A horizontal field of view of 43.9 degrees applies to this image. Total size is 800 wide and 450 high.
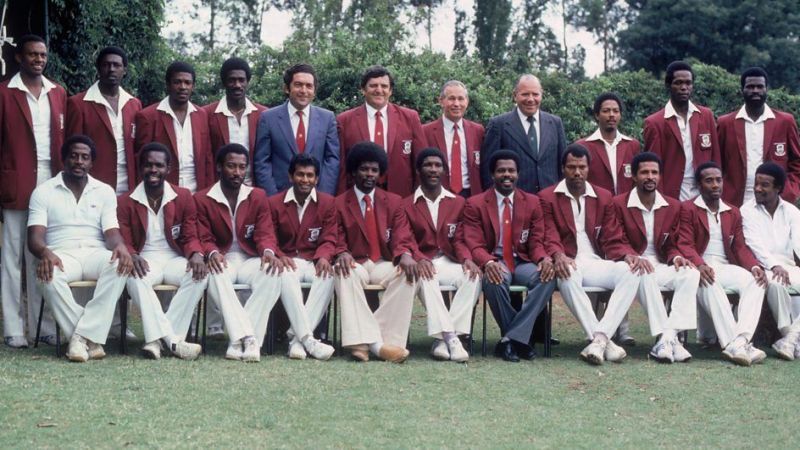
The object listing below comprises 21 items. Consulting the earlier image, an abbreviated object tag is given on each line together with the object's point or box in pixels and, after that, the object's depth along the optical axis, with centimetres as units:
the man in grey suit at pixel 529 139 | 852
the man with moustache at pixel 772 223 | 805
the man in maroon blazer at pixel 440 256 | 750
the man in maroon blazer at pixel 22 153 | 756
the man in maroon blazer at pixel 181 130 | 802
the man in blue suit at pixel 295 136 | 823
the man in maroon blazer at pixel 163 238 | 732
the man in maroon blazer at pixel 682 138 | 859
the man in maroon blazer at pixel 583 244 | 762
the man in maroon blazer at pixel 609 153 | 860
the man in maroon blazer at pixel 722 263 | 756
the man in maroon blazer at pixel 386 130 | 852
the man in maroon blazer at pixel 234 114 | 828
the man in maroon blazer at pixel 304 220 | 777
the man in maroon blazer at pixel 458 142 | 867
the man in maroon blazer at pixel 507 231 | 777
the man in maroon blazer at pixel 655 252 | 759
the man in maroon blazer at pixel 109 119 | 786
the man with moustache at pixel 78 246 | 709
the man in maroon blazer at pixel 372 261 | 740
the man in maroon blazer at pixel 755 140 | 861
